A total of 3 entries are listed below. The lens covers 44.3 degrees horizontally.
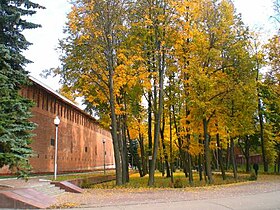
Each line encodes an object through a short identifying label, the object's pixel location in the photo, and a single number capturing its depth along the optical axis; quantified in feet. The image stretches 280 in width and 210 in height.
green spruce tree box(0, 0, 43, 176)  41.83
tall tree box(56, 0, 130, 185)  64.85
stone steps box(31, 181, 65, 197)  48.42
